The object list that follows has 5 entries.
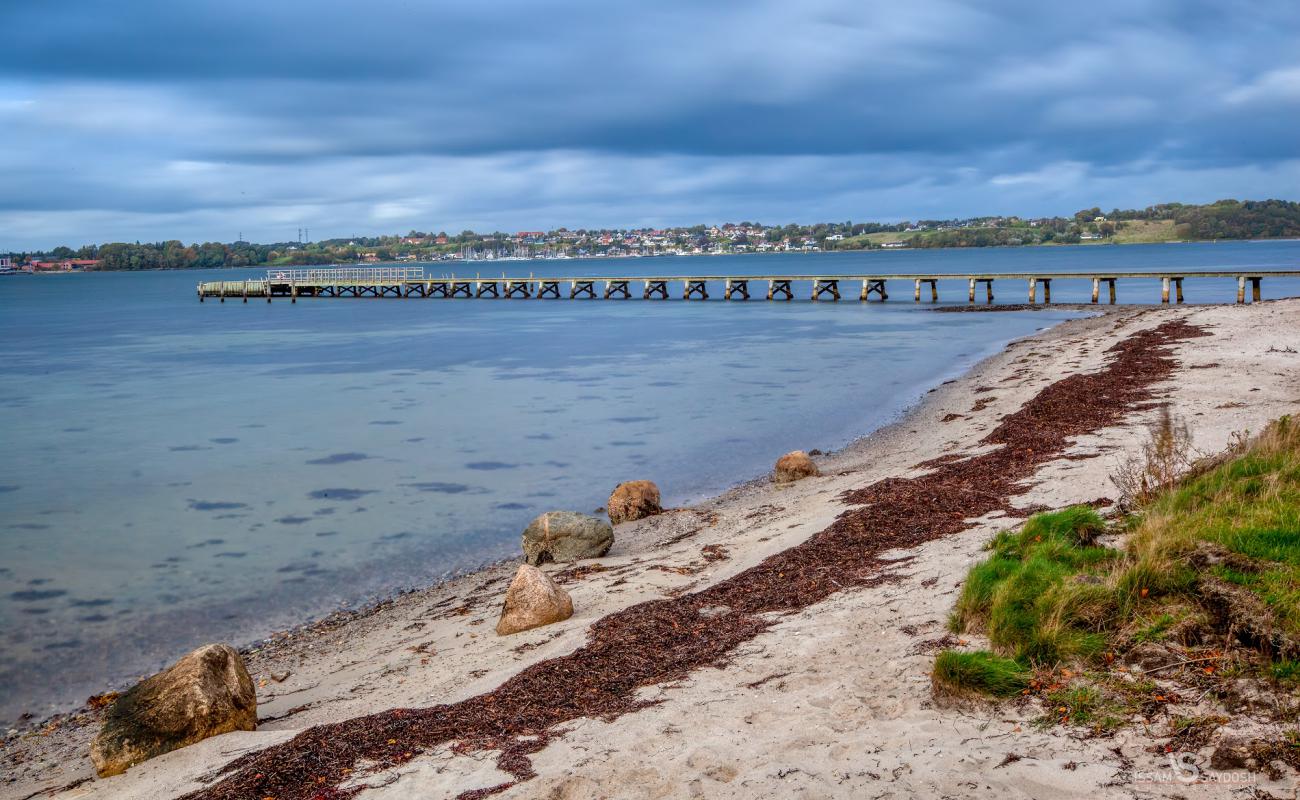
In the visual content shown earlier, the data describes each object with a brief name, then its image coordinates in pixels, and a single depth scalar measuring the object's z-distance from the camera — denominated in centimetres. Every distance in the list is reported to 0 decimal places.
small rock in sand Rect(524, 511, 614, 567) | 1166
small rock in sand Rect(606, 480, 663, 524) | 1394
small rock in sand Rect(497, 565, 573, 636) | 862
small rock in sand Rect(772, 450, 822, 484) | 1538
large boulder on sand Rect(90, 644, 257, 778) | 650
